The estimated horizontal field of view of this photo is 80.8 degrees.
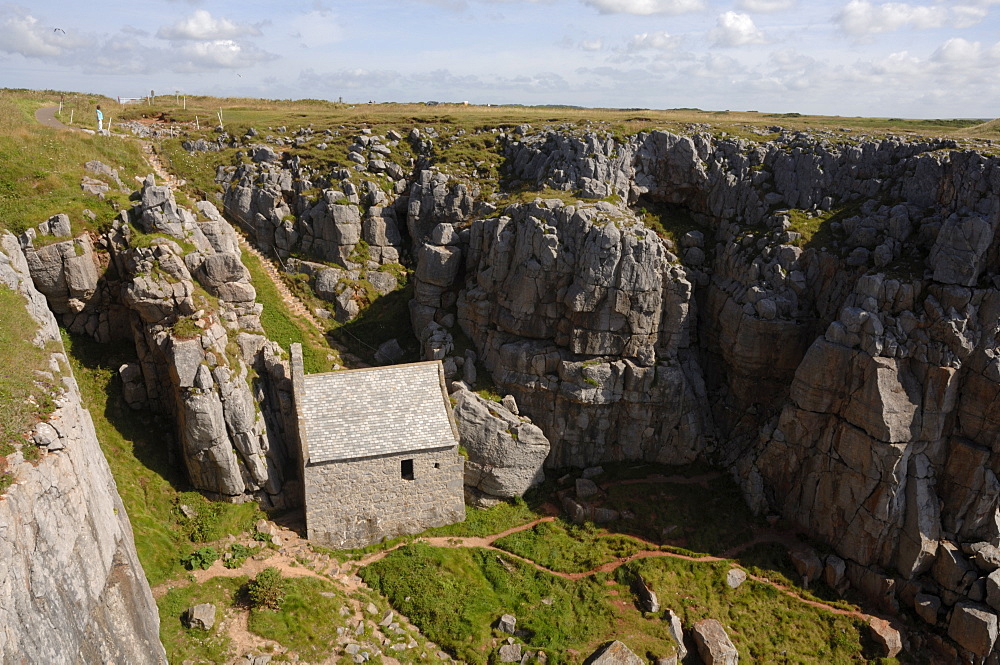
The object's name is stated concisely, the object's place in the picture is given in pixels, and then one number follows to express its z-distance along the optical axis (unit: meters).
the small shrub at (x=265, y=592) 23.62
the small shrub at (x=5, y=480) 14.20
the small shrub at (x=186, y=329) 27.50
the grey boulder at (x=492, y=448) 31.70
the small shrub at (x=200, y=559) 24.77
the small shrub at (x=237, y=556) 25.52
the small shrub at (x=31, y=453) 15.76
